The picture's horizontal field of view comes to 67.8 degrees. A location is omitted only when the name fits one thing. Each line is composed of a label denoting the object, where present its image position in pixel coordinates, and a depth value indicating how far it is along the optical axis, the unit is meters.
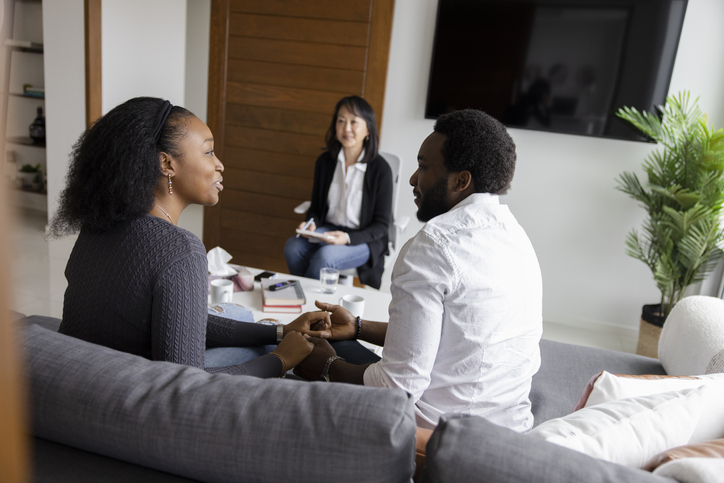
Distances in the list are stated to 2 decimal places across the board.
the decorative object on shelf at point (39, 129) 4.90
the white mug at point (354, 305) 1.99
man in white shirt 1.13
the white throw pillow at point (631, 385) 1.10
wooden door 3.46
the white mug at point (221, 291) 2.01
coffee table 1.99
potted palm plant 2.66
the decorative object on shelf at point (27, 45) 4.33
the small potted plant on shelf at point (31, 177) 4.92
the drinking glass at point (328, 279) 2.21
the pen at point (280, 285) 2.11
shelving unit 4.70
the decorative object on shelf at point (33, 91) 4.65
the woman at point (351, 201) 2.91
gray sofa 0.68
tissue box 2.18
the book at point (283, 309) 2.01
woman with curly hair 1.11
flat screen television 3.00
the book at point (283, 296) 2.01
